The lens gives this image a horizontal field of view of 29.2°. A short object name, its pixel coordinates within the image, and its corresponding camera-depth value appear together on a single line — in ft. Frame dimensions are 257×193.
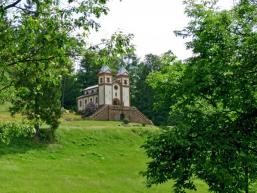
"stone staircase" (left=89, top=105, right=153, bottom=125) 311.88
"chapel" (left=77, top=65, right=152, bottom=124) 322.96
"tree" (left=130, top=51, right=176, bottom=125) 366.98
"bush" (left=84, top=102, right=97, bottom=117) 327.80
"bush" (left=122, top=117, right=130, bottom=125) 286.34
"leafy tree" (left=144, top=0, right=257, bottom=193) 55.31
